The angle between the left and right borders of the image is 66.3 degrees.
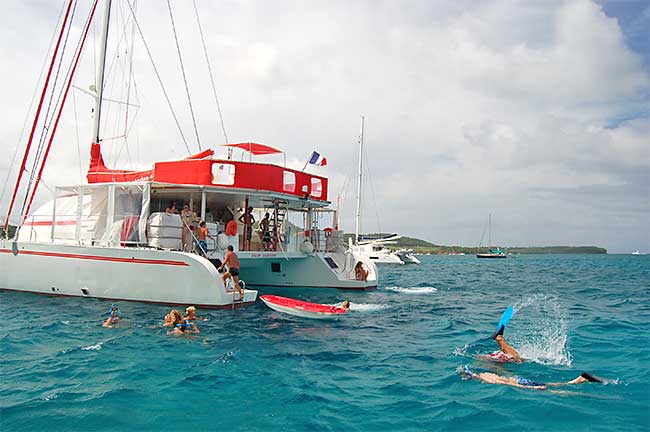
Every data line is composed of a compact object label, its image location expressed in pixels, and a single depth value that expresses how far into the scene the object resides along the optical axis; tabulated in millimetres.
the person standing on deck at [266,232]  19380
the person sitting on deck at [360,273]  22266
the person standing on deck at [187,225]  15872
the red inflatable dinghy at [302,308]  14375
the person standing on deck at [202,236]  15820
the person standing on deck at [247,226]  18755
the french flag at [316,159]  21359
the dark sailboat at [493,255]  110938
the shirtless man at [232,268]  14664
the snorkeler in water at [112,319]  12039
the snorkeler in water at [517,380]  7987
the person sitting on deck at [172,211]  16706
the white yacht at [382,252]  58750
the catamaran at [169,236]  14570
